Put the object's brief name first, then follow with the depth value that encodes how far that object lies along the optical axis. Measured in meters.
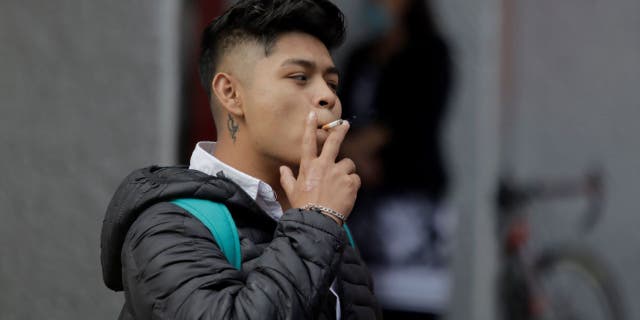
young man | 3.50
